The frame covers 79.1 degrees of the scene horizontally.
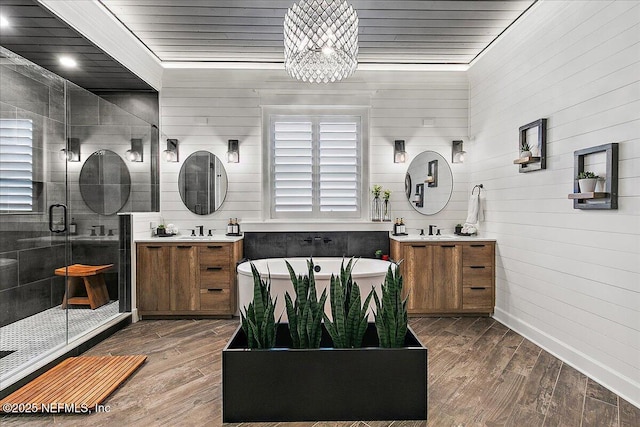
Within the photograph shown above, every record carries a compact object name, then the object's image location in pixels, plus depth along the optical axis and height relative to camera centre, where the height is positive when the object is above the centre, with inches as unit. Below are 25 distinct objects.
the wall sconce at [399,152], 185.2 +26.8
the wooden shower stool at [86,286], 130.5 -28.6
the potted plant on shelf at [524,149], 134.0 +20.9
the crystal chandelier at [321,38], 97.1 +43.4
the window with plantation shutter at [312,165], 185.0 +20.4
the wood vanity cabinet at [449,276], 164.1 -28.9
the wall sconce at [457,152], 187.3 +27.1
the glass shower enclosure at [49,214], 104.0 -2.2
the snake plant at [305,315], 85.5 -23.7
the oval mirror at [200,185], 183.9 +10.8
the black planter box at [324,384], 83.1 -38.3
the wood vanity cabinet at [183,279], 160.6 -29.7
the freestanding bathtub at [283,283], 134.6 -26.8
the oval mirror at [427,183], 187.6 +12.0
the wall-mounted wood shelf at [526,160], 131.9 +16.6
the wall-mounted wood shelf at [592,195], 100.2 +3.4
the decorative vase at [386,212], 185.2 -2.0
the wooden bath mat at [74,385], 89.3 -45.8
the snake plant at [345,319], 85.7 -24.8
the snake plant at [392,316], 85.0 -24.0
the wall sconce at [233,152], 182.4 +26.3
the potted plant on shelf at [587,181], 102.7 +7.1
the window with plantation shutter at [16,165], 102.3 +11.6
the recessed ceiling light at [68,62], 143.9 +55.5
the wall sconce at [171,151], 181.3 +26.5
